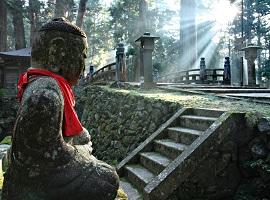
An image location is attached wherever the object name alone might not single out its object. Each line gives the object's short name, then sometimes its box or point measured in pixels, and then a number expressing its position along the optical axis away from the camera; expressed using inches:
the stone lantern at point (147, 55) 392.8
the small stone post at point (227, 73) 552.4
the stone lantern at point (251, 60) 493.4
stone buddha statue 83.5
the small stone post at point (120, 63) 485.4
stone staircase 166.7
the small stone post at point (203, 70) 642.2
